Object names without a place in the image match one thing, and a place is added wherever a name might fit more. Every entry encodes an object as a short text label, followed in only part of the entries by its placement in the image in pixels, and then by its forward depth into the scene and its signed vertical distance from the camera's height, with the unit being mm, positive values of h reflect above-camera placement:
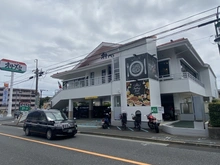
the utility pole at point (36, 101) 18897 +626
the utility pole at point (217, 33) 9180 +3944
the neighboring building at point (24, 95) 81075 +6109
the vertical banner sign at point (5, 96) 31225 +2136
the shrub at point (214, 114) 8462 -597
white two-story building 13836 +2255
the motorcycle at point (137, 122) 11938 -1302
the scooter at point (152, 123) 10703 -1337
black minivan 9289 -1080
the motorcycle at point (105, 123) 13217 -1467
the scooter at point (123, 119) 12852 -1151
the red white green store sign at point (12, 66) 29331 +7663
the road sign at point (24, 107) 20203 -29
